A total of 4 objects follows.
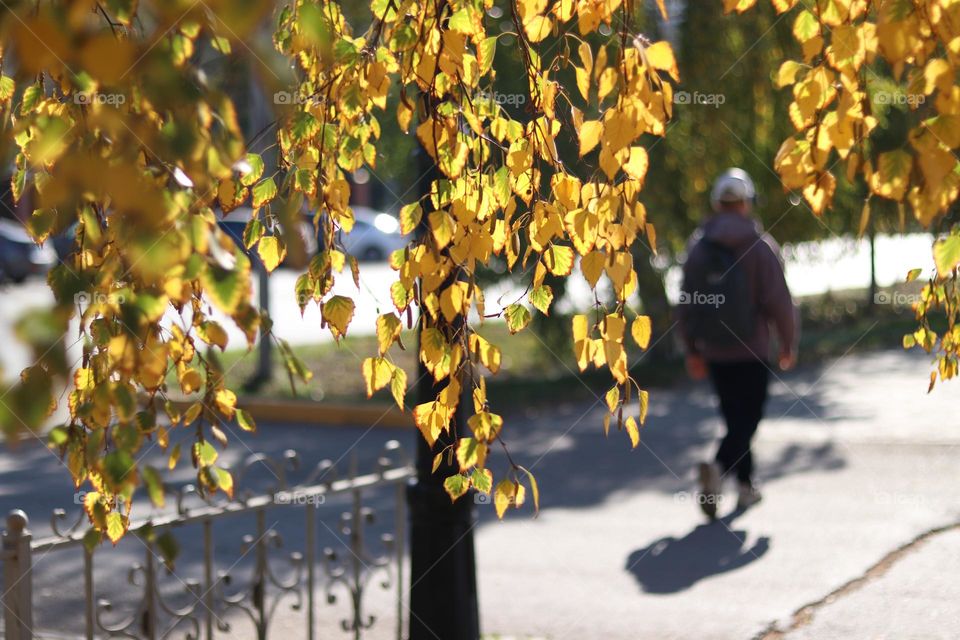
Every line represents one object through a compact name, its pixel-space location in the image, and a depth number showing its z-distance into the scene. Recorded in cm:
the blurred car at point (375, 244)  6944
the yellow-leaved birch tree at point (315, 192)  351
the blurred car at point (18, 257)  4966
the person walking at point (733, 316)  1285
